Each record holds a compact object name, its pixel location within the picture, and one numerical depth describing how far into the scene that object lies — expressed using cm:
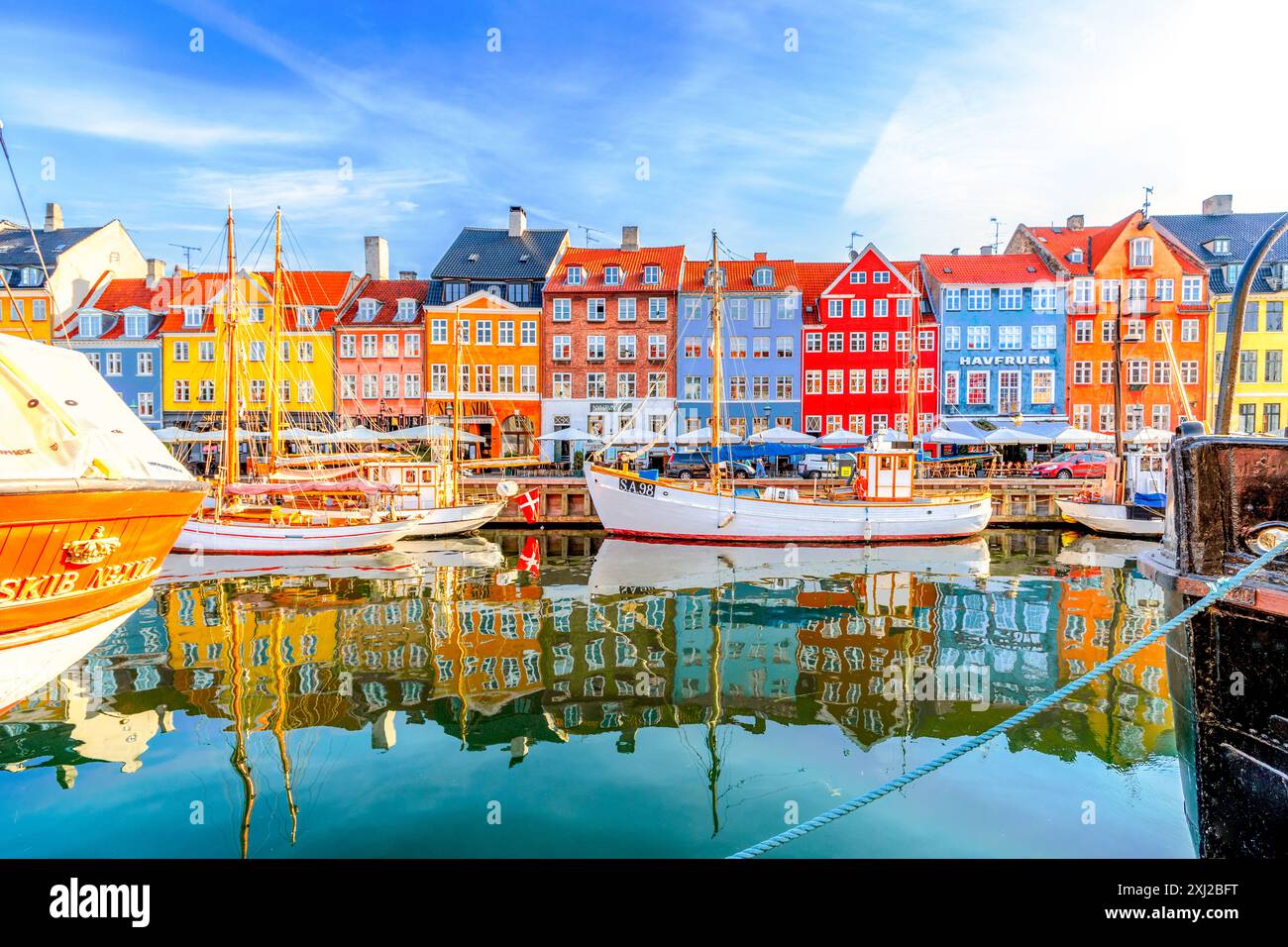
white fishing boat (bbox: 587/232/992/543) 2798
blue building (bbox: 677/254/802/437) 4700
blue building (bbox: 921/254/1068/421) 4697
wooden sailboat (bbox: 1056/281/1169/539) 2880
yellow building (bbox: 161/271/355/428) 4678
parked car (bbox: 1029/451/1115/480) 3753
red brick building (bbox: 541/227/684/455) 4709
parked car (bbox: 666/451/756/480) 3772
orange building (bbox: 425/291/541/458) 4675
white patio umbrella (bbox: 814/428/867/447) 3638
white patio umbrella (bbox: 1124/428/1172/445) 3750
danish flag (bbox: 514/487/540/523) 2978
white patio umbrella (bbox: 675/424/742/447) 3639
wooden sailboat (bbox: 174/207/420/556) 2527
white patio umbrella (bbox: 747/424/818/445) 3636
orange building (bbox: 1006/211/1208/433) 4578
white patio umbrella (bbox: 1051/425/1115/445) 3656
